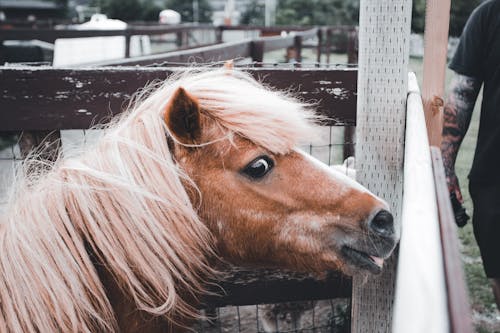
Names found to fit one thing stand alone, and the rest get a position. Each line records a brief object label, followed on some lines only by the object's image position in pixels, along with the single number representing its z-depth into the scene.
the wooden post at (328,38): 13.18
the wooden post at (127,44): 7.56
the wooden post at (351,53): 6.68
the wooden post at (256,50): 5.10
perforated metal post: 1.52
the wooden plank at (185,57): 3.25
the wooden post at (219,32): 12.34
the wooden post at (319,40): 11.33
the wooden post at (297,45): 7.82
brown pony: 1.43
